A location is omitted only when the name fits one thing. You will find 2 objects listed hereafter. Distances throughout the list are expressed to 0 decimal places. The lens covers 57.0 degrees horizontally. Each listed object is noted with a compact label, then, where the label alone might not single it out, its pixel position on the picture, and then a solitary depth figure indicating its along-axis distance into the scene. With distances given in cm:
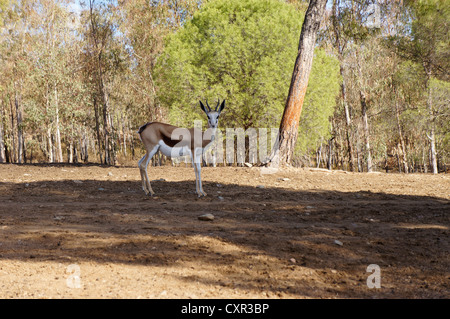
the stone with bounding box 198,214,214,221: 764
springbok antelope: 999
